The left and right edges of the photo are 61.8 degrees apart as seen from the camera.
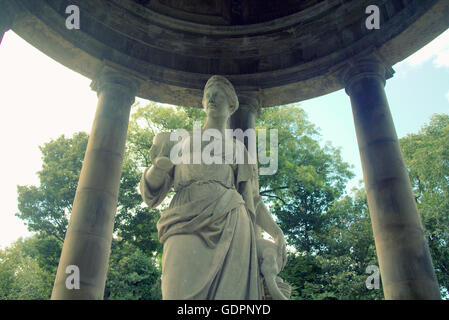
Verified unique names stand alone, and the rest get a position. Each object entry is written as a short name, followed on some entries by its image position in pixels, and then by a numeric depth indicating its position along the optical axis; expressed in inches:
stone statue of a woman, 222.4
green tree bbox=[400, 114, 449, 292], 1073.5
